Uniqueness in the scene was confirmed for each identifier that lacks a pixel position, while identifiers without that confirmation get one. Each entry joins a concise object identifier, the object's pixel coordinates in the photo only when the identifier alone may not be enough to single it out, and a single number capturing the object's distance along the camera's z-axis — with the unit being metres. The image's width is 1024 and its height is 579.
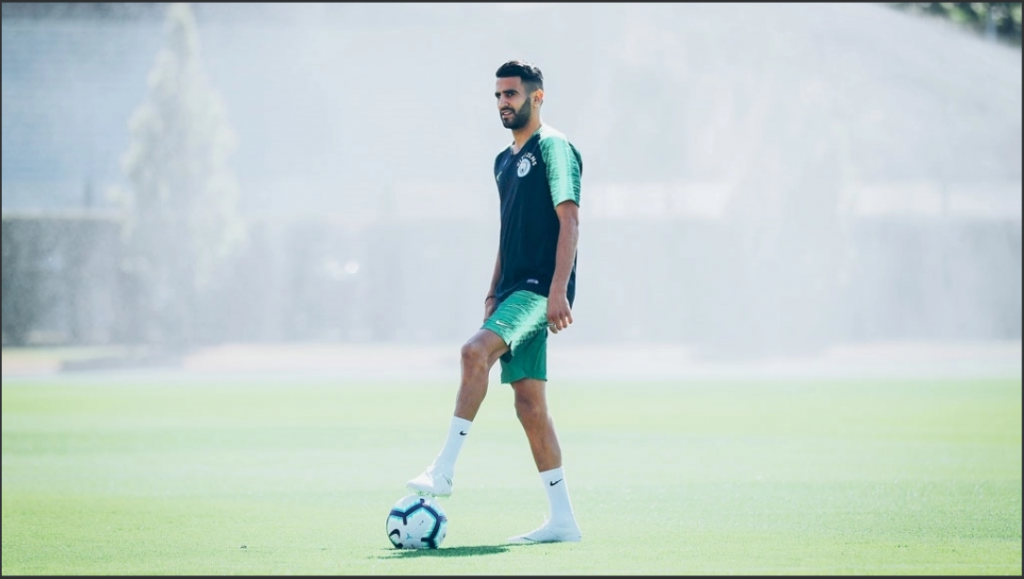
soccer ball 12.20
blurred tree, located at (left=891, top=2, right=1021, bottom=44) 68.62
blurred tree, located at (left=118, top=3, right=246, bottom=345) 68.12
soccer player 12.34
